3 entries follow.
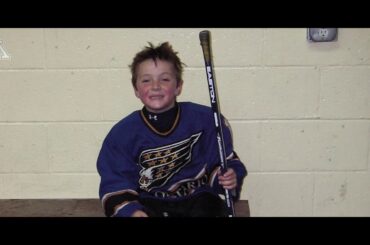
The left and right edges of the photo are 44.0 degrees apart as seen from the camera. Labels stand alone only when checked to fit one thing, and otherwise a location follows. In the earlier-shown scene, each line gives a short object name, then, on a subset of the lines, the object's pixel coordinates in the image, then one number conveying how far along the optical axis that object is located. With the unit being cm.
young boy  163
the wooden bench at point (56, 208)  171
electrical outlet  171
